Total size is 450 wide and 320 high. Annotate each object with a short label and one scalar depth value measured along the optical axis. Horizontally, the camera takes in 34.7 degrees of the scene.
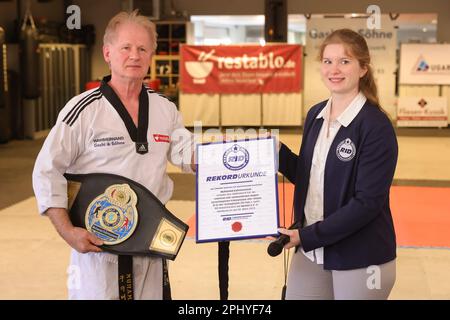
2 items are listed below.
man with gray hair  2.38
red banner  15.21
